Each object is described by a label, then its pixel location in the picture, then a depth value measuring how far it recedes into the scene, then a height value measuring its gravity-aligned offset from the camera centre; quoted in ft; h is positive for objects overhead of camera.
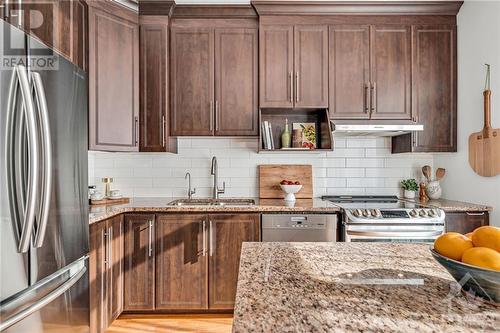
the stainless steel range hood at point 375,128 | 9.00 +1.03
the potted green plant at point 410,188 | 10.14 -0.67
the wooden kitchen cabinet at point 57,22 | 5.03 +2.70
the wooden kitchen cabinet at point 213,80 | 9.48 +2.47
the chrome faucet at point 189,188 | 10.23 -0.67
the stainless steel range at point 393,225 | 7.93 -1.41
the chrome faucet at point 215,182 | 10.13 -0.49
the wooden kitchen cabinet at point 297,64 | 9.51 +2.93
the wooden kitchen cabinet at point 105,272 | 6.83 -2.35
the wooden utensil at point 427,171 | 10.23 -0.16
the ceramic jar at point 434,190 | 9.85 -0.71
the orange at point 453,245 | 2.55 -0.62
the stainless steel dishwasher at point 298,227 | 8.30 -1.52
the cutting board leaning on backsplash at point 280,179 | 10.39 -0.39
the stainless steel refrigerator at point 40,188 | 4.14 -0.29
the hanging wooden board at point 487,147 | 7.95 +0.47
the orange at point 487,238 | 2.44 -0.54
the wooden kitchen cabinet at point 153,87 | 9.32 +2.24
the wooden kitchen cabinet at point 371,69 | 9.51 +2.78
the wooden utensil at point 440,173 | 10.02 -0.21
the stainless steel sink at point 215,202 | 9.82 -1.05
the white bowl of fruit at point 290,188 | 9.64 -0.63
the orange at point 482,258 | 2.29 -0.65
